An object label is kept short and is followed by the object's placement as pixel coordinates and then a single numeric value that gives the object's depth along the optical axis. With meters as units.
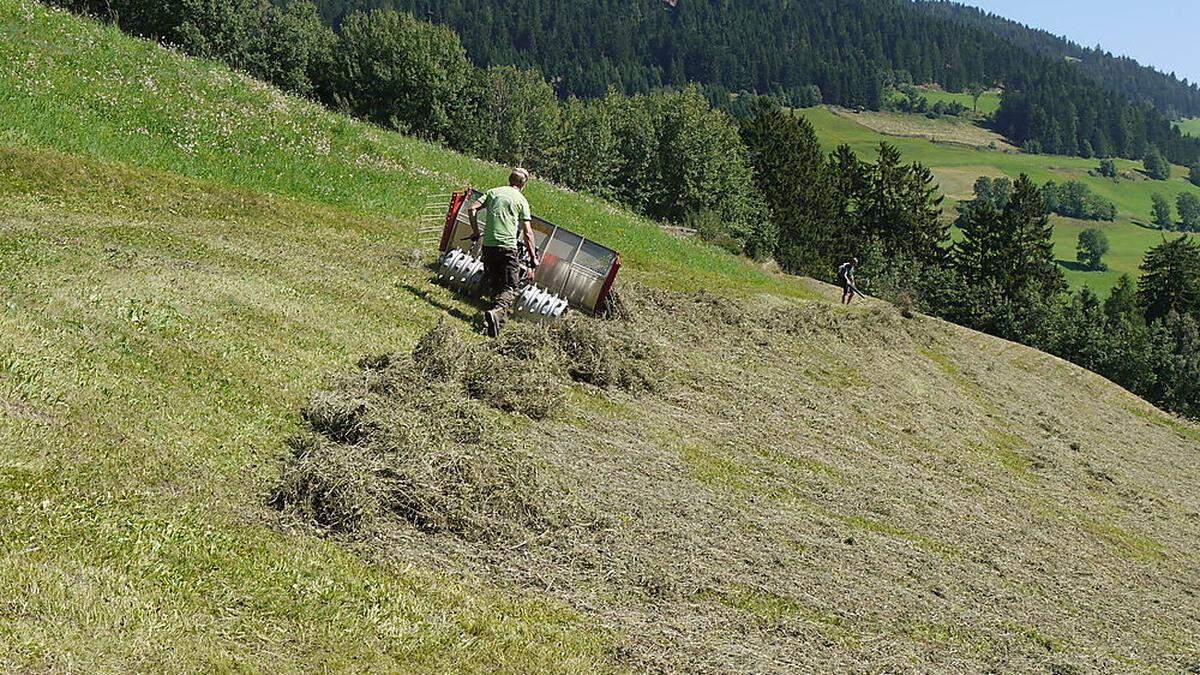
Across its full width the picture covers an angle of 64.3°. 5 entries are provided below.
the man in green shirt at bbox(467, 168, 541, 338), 15.44
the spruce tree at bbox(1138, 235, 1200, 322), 81.88
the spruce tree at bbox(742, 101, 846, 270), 82.38
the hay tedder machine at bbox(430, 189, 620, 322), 18.44
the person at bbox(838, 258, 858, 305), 39.51
